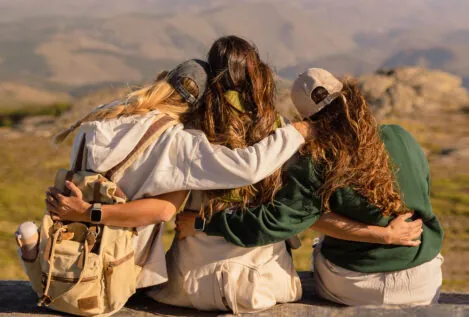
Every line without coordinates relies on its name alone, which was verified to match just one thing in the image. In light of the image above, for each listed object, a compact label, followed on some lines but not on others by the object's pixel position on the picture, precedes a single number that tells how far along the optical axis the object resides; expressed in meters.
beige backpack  3.87
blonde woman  3.88
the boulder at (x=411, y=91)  39.06
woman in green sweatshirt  4.01
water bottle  3.90
